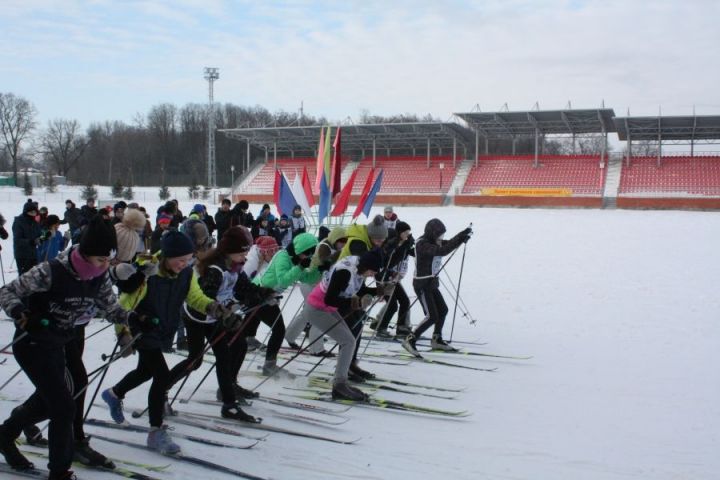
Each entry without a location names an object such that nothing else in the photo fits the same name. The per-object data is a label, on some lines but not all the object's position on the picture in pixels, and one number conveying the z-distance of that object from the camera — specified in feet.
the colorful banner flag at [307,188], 52.31
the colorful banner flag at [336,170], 48.91
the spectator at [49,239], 34.63
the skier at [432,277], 24.64
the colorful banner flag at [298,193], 47.09
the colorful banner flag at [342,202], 50.85
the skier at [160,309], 13.64
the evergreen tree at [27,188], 145.30
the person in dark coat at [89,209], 37.36
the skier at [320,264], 20.72
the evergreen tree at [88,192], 138.10
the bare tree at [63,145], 240.94
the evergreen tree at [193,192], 150.34
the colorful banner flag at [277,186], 45.84
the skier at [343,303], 17.43
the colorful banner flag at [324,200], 48.78
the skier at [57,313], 11.12
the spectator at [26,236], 33.12
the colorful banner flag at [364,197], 50.85
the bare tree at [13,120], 224.74
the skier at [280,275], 19.72
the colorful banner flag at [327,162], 49.19
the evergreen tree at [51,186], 158.32
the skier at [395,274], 26.78
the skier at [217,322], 15.42
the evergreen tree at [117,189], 149.06
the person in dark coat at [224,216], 39.73
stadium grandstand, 114.83
